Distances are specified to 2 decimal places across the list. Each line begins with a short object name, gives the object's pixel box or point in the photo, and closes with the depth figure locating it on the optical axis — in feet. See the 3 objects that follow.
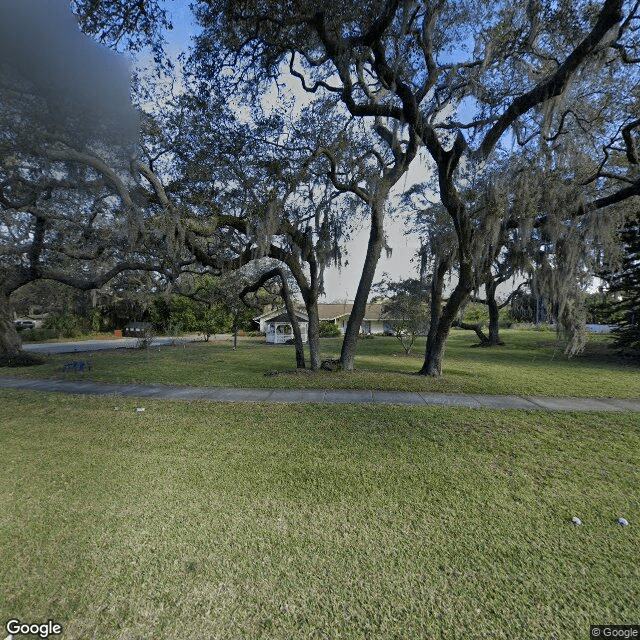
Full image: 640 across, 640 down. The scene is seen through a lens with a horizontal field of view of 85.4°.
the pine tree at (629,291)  52.60
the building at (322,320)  98.58
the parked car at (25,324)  120.20
